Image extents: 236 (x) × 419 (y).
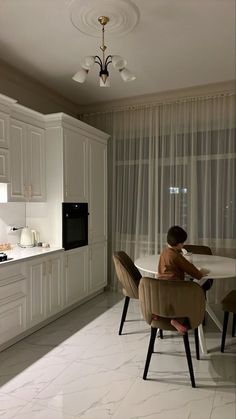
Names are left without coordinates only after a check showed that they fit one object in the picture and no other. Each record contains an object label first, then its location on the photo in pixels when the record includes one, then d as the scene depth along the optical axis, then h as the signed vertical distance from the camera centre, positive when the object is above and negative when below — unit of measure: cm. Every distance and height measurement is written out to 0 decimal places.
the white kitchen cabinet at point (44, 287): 291 -84
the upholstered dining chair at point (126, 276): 285 -69
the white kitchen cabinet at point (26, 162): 299 +46
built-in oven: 338 -23
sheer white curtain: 378 +43
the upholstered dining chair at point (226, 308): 261 -91
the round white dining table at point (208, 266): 244 -56
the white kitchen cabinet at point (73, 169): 336 +45
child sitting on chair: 231 -45
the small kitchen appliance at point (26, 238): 332 -36
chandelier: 228 +109
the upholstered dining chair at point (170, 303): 208 -71
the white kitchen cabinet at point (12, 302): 258 -86
